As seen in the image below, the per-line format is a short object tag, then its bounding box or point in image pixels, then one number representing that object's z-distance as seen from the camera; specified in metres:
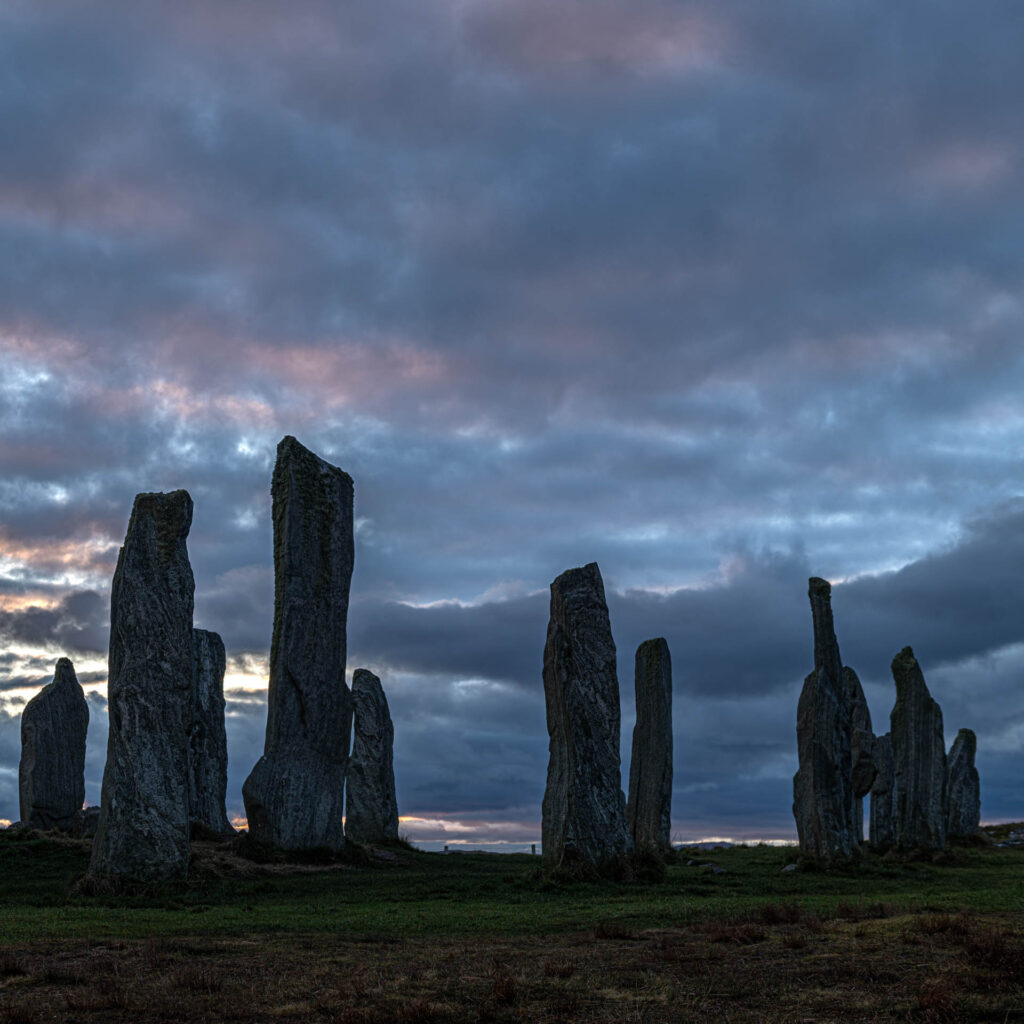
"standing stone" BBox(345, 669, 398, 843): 36.03
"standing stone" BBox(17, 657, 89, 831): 36.56
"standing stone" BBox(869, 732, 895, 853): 36.09
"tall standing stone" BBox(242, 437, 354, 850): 26.02
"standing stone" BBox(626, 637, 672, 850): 31.73
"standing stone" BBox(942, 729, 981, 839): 44.38
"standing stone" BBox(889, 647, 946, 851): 32.09
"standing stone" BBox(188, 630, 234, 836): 32.34
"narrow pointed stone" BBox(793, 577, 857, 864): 25.84
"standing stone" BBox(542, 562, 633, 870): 21.14
